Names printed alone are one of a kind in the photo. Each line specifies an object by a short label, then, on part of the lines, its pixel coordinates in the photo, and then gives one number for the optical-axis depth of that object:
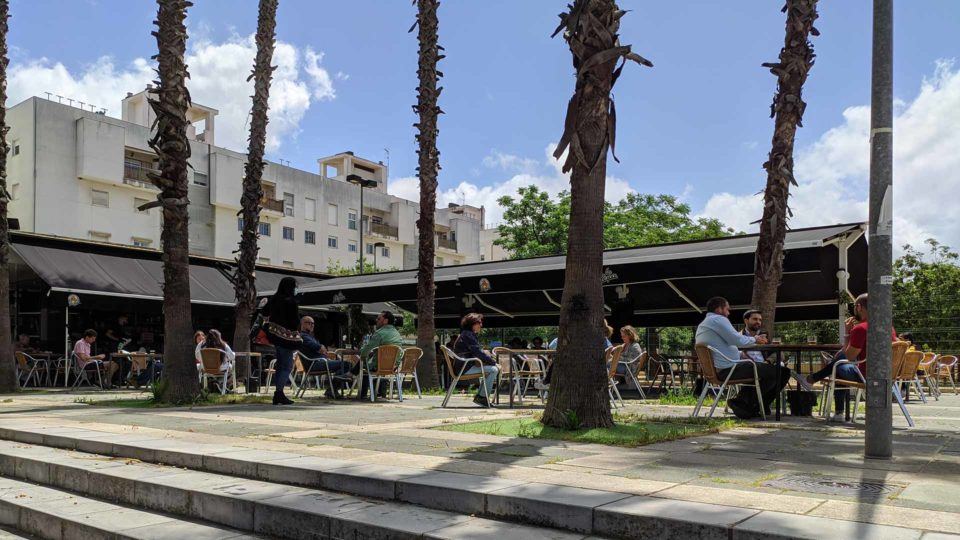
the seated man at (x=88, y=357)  15.98
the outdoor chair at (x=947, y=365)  15.94
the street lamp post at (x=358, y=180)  38.62
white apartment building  37.00
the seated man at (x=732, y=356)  7.90
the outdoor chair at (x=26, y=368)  16.88
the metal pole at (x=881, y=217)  4.93
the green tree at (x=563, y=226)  41.50
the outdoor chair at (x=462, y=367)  9.57
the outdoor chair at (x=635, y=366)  11.27
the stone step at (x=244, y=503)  3.72
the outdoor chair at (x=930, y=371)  12.23
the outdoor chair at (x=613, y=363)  9.93
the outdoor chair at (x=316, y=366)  11.32
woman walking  10.48
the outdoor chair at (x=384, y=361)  10.39
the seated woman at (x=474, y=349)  9.95
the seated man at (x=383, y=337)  10.52
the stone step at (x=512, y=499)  3.18
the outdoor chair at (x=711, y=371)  7.90
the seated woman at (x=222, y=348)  12.40
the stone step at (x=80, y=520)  4.28
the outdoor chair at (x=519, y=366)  10.00
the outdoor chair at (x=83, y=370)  16.12
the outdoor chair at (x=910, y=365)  8.30
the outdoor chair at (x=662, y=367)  13.18
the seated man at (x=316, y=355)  11.20
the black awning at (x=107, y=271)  17.44
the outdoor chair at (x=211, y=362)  11.97
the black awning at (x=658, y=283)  11.04
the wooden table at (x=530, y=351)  9.42
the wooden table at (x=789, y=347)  7.59
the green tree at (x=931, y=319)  16.84
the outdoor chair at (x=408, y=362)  10.84
